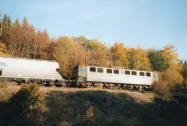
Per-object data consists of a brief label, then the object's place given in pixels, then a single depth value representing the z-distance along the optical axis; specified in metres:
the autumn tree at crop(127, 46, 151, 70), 48.25
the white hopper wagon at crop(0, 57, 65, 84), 22.31
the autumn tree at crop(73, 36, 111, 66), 42.21
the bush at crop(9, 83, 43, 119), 15.09
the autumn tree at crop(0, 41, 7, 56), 40.44
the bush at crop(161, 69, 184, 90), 38.72
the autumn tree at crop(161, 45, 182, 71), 47.25
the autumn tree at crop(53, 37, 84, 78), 36.06
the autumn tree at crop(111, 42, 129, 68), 47.95
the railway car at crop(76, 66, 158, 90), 26.59
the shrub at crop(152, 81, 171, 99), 28.69
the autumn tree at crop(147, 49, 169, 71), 51.03
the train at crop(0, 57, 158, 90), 22.77
